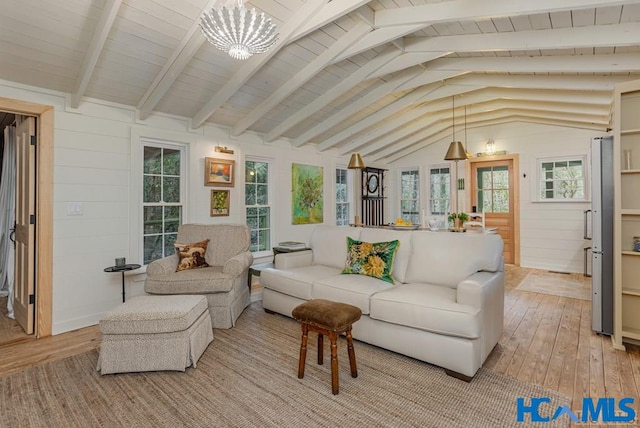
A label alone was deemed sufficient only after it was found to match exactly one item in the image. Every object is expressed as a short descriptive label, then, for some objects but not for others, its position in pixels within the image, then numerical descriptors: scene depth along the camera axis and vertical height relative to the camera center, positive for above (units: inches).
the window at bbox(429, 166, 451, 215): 279.3 +22.0
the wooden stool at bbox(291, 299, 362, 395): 80.9 -28.0
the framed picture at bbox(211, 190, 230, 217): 171.6 +6.6
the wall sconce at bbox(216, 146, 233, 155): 171.3 +35.4
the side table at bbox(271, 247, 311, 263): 153.9 -17.1
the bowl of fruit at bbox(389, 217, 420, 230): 151.4 -5.6
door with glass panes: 245.9 +15.3
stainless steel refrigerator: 111.0 -6.2
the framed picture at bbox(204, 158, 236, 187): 166.7 +23.2
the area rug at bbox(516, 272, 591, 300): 167.4 -41.1
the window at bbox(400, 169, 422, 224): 297.9 +17.9
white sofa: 87.4 -25.4
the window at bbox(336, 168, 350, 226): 258.2 +14.4
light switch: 123.7 +2.7
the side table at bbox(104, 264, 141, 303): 124.0 -21.1
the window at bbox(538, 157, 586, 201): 217.6 +25.0
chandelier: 71.6 +43.4
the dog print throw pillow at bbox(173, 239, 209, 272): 134.5 -17.3
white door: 119.9 -2.8
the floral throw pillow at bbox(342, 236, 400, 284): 118.8 -17.0
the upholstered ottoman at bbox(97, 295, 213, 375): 90.1 -35.9
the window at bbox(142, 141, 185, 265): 149.3 +8.7
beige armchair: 121.7 -23.8
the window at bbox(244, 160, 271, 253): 194.4 +6.9
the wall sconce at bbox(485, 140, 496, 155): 250.0 +53.3
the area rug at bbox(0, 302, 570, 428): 71.6 -45.8
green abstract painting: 215.9 +14.5
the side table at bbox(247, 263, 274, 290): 148.4 -25.9
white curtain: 150.5 +2.7
